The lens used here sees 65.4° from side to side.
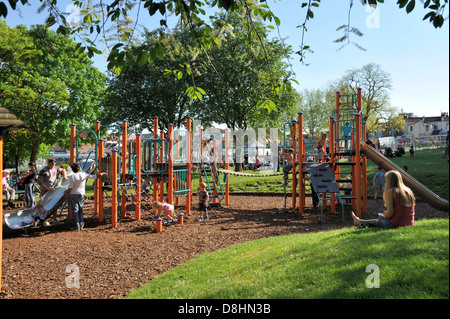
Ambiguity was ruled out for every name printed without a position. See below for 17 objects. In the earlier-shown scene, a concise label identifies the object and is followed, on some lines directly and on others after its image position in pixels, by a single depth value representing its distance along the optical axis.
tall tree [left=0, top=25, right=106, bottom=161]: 25.97
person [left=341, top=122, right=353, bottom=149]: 14.07
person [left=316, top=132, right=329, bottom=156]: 13.66
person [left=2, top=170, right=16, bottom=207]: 15.95
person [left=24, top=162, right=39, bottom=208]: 14.61
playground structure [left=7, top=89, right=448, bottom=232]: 11.21
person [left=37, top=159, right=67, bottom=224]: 11.02
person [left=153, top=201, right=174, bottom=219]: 10.80
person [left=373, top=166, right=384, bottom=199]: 15.26
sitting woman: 6.34
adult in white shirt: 10.03
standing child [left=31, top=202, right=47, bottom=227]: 10.21
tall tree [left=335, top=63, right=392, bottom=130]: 46.25
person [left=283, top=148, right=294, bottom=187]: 13.59
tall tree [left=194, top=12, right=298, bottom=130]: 28.59
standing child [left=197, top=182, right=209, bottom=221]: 12.55
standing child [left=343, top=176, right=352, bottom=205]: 14.58
